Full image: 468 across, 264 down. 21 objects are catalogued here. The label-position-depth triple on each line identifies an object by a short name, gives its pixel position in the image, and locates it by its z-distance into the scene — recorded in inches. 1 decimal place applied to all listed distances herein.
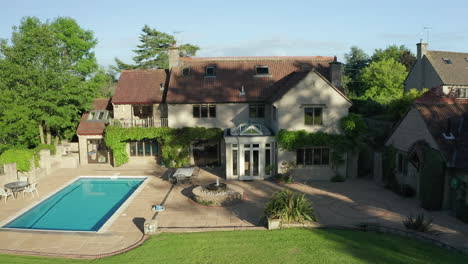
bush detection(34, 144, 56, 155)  984.5
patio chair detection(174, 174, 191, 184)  856.5
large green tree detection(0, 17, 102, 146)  957.2
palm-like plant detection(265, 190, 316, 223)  567.8
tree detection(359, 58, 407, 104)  1947.6
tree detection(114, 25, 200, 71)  2230.6
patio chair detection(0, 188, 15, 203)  735.1
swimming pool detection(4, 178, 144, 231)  623.5
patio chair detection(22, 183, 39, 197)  762.2
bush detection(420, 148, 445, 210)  645.9
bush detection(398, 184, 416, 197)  733.3
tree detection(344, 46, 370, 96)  2664.9
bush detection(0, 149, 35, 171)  852.1
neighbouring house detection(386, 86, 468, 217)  631.2
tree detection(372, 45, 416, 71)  2422.5
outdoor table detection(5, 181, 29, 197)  746.2
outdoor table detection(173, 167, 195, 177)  867.4
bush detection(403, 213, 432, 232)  535.2
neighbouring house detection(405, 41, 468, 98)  1466.5
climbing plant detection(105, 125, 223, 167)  1036.5
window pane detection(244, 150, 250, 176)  914.1
